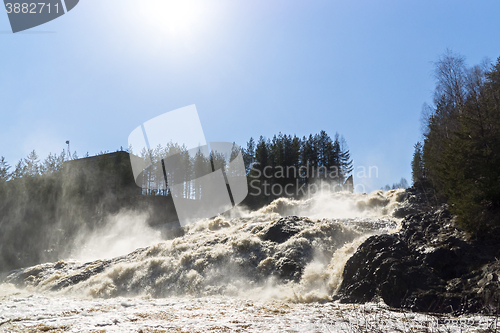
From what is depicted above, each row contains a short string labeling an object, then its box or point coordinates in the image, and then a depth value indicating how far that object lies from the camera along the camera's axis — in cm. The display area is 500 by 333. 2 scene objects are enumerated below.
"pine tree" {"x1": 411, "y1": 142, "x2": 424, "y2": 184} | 4675
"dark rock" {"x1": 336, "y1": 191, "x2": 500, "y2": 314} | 905
